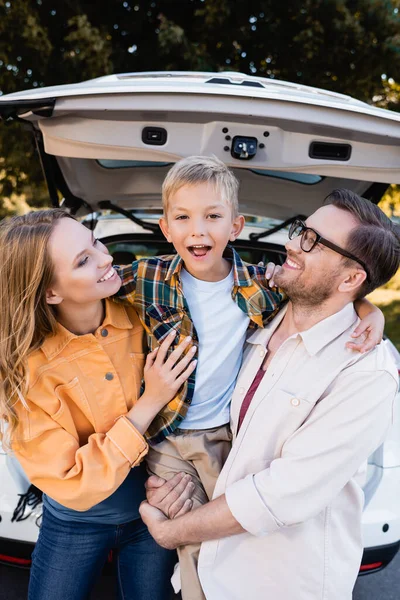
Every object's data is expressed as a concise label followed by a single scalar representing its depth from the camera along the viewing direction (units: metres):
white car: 1.84
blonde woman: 1.51
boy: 1.71
